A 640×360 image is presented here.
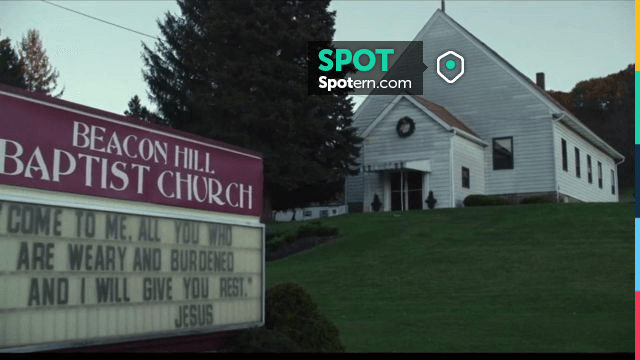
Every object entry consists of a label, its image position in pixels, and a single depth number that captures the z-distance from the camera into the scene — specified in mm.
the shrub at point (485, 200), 34625
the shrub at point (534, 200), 34969
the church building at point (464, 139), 36156
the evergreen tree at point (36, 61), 63006
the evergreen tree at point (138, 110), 38841
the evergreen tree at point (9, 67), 43625
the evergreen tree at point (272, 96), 32531
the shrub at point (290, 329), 8336
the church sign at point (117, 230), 6426
